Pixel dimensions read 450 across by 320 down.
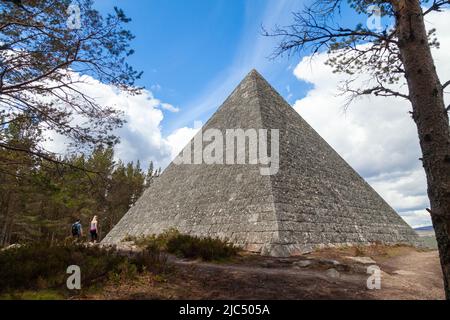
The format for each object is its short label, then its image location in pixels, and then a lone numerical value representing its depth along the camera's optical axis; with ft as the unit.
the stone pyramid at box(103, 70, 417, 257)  32.40
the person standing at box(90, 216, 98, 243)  49.96
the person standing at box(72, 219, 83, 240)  50.08
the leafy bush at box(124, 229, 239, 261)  26.99
